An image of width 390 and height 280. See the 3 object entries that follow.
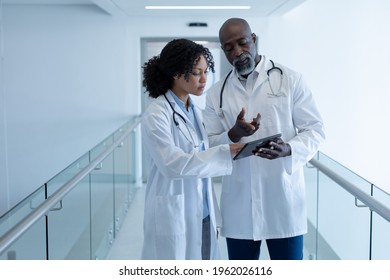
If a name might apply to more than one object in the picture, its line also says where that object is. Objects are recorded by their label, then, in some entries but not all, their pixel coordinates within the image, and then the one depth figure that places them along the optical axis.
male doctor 2.22
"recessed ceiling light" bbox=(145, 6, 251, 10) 6.02
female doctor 2.05
